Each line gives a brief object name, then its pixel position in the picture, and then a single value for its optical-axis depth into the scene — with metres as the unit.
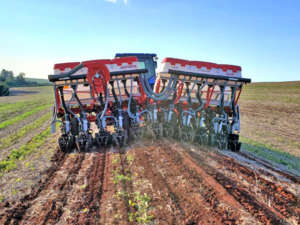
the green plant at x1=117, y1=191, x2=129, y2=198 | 3.34
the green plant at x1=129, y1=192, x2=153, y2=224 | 2.75
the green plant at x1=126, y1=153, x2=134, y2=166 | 4.82
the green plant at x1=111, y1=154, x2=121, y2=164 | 4.87
